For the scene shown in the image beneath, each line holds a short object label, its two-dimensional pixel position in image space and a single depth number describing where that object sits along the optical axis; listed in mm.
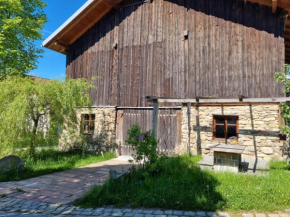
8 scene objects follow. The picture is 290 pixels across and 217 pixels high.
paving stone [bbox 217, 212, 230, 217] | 3878
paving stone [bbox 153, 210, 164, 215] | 4023
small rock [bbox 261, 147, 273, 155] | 7648
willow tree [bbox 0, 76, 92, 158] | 7016
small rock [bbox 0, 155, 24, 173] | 6578
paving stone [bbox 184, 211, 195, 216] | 3951
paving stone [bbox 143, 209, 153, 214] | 4070
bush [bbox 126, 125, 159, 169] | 5727
